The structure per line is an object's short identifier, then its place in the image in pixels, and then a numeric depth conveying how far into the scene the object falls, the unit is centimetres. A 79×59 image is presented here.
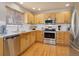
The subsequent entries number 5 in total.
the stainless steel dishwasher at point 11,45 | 115
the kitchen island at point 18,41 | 115
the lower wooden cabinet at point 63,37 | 121
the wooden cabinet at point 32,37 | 141
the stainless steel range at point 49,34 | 133
